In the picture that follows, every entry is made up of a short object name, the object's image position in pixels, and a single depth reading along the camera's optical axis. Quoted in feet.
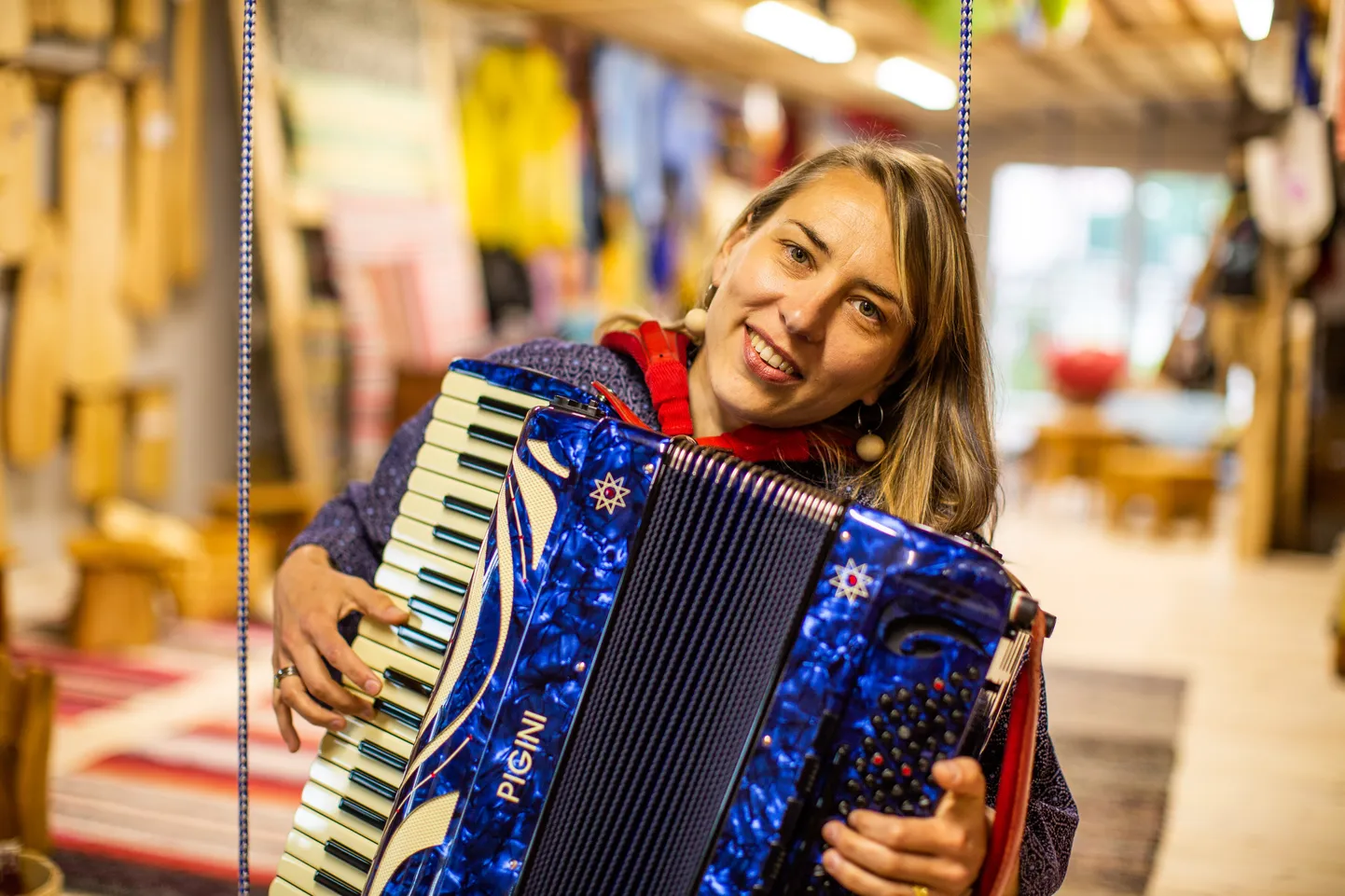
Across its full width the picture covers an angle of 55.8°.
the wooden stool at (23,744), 7.74
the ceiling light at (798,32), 22.43
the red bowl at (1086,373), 27.84
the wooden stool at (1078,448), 26.32
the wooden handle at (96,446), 15.24
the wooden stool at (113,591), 12.67
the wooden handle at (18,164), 13.43
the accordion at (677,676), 3.64
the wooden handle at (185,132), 16.19
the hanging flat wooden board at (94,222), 14.75
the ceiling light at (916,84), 27.78
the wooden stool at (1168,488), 23.38
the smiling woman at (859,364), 4.67
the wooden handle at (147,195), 15.53
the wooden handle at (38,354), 14.33
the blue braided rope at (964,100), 4.60
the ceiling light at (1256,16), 15.66
